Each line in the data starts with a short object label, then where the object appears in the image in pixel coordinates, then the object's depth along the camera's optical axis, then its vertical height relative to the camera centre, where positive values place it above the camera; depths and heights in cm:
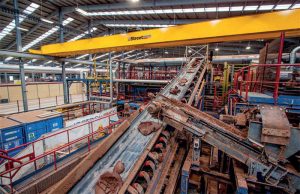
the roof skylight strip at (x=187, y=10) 1009 +529
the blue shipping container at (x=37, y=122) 794 -250
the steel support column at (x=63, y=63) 1368 +142
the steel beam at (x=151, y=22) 1356 +553
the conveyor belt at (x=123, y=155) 223 -136
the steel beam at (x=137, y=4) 941 +542
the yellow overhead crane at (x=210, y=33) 444 +180
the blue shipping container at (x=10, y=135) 698 -274
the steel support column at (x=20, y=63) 1023 +108
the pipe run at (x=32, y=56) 903 +160
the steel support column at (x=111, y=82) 1289 -32
